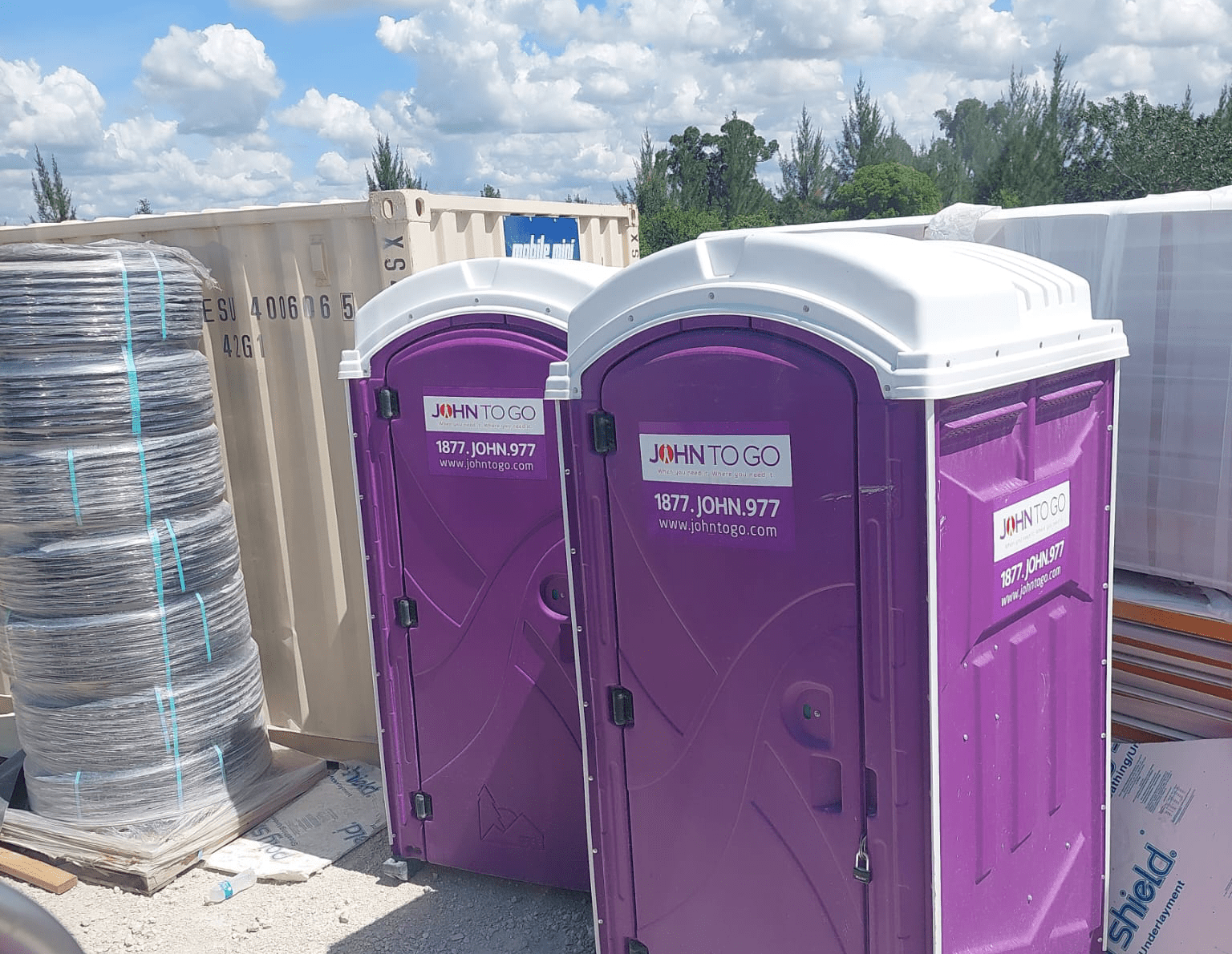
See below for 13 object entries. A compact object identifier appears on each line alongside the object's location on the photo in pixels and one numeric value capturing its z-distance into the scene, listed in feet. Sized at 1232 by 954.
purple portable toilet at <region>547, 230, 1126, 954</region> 6.92
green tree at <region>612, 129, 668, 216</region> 146.20
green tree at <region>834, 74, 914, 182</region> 163.22
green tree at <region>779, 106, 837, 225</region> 161.79
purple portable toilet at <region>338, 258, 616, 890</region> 10.57
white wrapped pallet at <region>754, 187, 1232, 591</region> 9.63
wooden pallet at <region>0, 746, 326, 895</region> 12.77
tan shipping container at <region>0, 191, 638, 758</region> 13.85
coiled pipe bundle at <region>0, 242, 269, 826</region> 12.55
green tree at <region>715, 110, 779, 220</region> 153.79
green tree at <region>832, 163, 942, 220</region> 142.10
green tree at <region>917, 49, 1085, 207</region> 131.54
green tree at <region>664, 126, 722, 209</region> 152.56
